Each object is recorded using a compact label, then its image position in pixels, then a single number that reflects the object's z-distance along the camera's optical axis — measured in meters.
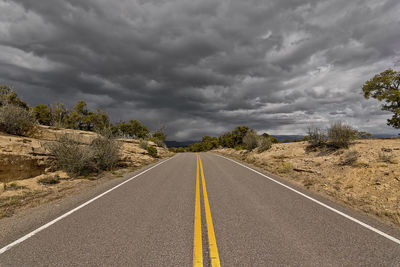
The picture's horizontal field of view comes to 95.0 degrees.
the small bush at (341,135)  11.88
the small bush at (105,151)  12.15
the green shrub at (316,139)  13.76
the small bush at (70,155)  9.98
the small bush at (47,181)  8.27
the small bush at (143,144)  24.65
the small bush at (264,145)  20.22
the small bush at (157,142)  39.23
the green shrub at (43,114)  38.50
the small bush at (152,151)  23.73
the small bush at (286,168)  11.20
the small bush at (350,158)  9.22
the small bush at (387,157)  7.99
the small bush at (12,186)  7.09
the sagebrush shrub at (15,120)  10.35
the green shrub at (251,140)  24.19
